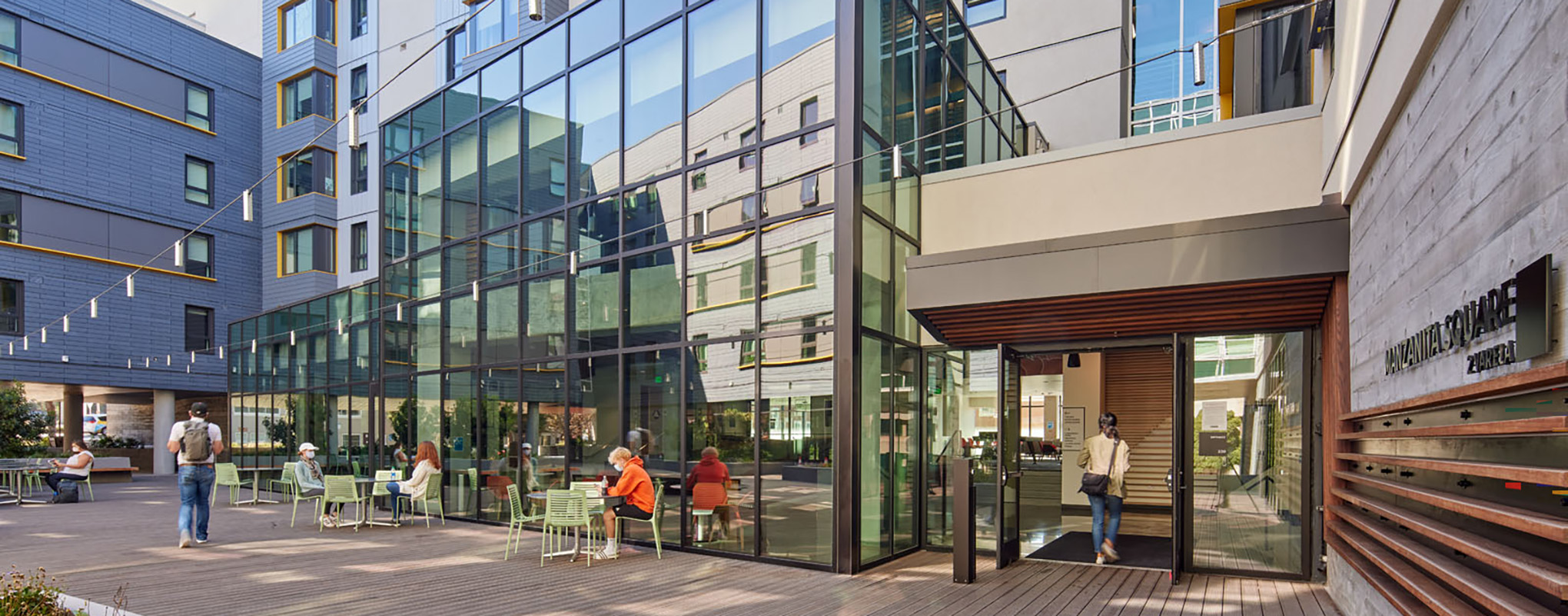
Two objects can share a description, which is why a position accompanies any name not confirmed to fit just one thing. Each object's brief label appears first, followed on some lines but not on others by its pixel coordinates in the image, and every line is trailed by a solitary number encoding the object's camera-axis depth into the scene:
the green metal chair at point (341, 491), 11.62
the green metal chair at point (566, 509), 9.09
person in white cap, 12.49
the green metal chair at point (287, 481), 15.11
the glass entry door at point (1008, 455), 9.02
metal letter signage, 2.93
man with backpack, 10.02
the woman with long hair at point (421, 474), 11.67
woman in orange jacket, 9.50
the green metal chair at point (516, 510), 9.65
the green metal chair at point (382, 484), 12.51
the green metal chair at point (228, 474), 15.43
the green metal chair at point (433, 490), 11.80
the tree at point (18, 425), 20.17
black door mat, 9.09
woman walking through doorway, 8.91
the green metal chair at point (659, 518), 9.72
